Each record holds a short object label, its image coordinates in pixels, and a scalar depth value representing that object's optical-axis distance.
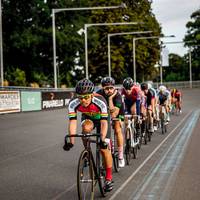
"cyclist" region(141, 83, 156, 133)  16.38
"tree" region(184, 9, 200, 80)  96.56
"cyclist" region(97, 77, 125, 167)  9.88
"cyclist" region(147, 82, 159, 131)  17.17
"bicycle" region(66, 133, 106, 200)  6.86
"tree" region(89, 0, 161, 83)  70.81
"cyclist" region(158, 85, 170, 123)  20.22
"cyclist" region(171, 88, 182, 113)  33.47
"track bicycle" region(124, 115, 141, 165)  11.48
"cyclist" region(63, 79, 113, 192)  7.24
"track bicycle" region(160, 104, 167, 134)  19.32
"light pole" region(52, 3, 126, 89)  35.79
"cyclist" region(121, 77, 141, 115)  12.55
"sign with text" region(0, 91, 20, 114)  26.72
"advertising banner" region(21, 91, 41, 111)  29.78
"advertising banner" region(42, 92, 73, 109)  33.81
